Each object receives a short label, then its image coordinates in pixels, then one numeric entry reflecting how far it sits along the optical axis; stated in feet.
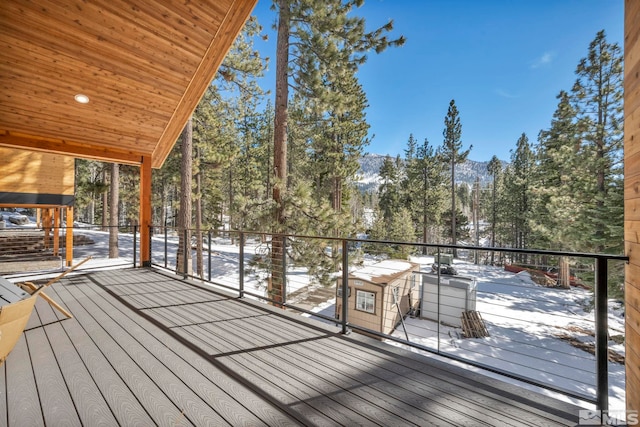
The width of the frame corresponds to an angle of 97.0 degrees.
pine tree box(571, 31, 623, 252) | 31.23
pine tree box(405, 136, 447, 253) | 85.87
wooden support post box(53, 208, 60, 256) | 31.48
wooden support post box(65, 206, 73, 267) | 26.81
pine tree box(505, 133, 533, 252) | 74.79
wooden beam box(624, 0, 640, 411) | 4.66
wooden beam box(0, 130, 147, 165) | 15.11
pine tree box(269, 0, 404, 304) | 19.72
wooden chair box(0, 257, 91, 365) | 5.56
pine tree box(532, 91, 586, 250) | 35.14
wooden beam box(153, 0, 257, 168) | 12.28
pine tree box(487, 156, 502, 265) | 95.11
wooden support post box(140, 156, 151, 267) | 19.35
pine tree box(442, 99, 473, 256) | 72.84
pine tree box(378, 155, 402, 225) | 96.04
